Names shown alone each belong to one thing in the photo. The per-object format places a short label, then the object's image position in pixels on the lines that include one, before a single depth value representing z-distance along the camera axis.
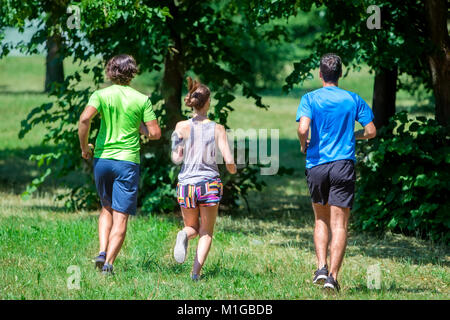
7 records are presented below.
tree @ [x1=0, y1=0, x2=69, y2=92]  16.86
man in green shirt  11.23
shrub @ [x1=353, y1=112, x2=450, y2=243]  16.08
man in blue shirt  10.59
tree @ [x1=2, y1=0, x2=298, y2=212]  18.77
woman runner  10.93
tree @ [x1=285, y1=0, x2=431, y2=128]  16.56
